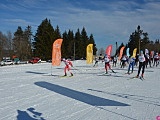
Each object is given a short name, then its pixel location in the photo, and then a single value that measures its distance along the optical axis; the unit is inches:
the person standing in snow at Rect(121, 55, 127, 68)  1041.8
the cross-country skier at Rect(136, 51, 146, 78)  653.3
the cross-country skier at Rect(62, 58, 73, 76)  689.6
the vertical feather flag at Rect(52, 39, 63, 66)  757.9
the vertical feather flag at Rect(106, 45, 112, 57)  1105.2
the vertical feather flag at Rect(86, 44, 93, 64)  1032.8
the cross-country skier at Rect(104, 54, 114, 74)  768.8
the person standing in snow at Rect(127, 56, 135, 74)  792.5
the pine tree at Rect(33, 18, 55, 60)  2472.9
